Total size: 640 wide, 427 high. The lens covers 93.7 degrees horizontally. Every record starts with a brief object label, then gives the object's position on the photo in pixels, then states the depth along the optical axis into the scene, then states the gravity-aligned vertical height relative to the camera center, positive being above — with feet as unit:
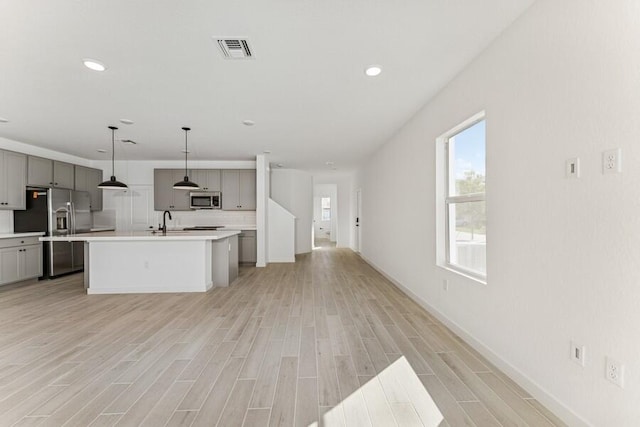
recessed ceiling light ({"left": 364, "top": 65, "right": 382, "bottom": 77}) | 9.38 +4.59
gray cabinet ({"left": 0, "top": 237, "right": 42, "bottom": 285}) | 16.48 -2.61
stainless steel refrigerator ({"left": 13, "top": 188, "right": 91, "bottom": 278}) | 18.50 -0.52
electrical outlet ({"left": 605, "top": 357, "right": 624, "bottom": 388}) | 4.78 -2.57
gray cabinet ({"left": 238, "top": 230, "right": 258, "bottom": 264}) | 24.30 -2.61
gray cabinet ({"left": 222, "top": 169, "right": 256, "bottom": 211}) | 24.89 +2.15
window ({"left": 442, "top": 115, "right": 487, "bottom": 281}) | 9.25 +0.48
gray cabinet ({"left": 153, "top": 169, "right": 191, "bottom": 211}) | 24.63 +1.47
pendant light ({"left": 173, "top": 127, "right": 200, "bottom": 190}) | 17.78 +1.73
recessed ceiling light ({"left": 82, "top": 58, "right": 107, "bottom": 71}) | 8.98 +4.58
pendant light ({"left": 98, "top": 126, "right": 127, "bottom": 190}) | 15.87 +1.58
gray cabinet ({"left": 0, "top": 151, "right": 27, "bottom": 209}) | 17.04 +2.02
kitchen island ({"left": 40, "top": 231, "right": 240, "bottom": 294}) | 15.21 -2.58
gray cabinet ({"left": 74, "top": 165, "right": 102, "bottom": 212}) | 21.98 +2.40
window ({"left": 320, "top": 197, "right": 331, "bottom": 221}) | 52.54 +1.03
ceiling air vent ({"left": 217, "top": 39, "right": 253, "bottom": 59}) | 7.97 +4.59
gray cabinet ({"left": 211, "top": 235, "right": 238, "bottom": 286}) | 16.76 -2.81
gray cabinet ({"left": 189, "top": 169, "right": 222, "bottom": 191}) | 24.82 +2.97
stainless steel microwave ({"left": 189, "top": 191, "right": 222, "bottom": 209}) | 24.56 +1.15
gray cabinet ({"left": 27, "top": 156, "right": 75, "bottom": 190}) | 18.53 +2.69
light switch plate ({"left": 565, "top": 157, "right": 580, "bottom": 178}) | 5.57 +0.88
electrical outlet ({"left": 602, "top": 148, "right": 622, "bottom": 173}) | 4.83 +0.87
